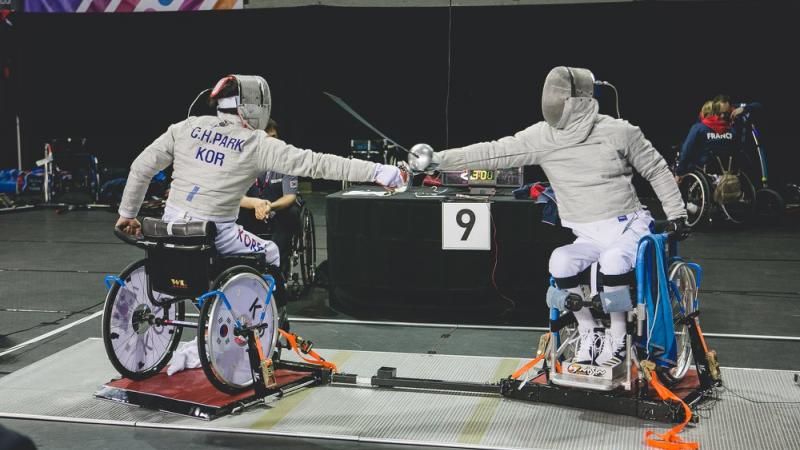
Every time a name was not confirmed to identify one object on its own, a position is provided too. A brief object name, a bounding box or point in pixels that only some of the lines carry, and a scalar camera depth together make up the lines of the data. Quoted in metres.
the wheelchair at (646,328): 7.46
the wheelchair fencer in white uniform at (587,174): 7.71
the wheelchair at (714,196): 17.02
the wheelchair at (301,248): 11.87
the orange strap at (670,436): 6.64
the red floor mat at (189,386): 7.73
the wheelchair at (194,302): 7.58
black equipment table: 10.30
